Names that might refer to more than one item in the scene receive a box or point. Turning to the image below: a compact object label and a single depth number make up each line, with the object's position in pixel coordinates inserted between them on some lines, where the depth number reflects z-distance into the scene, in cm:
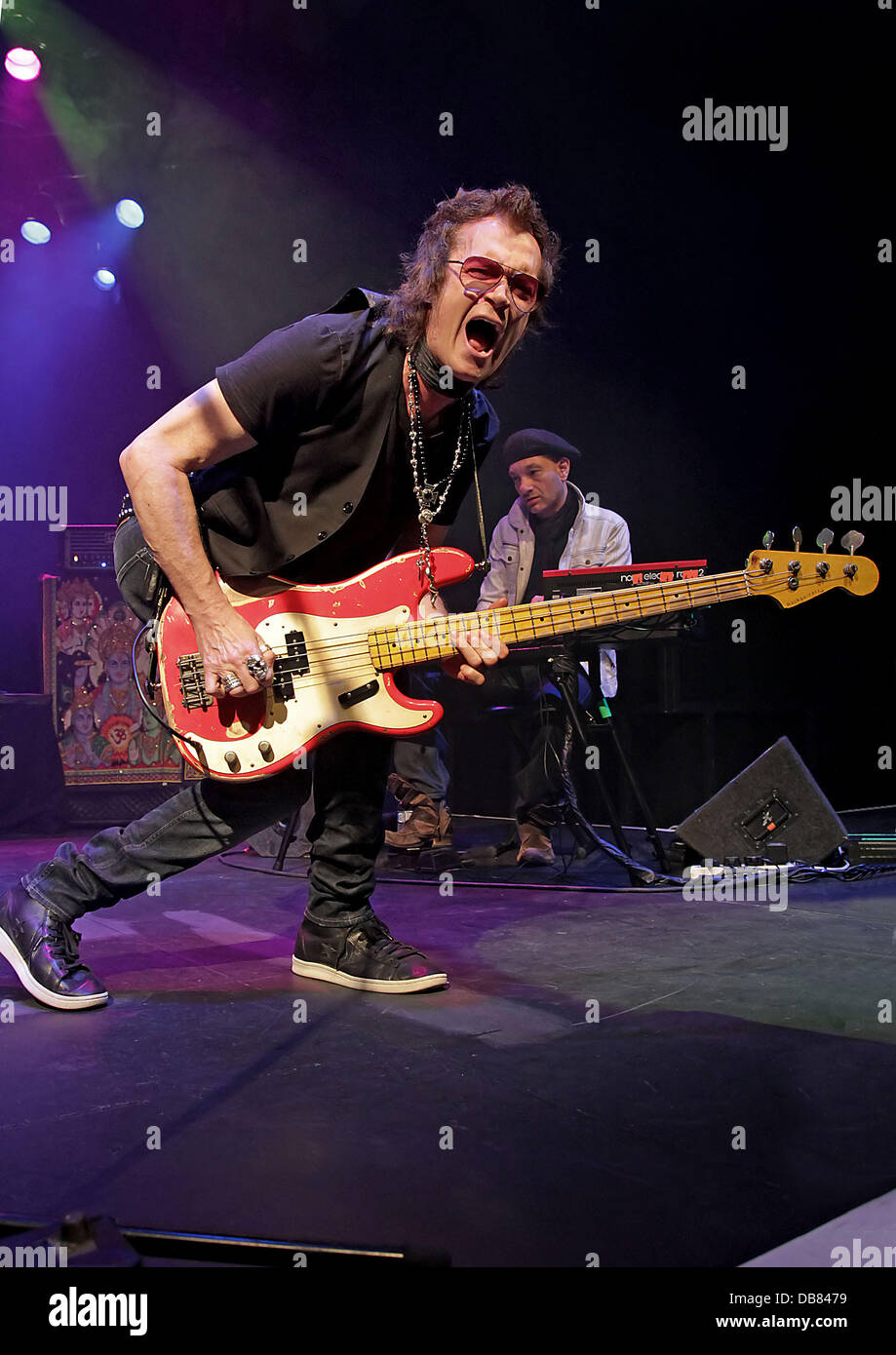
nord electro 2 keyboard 387
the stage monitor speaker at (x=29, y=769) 608
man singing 216
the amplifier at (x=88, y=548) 652
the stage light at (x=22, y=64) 573
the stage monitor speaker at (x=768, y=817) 407
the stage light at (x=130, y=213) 675
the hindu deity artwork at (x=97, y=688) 645
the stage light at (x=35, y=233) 682
